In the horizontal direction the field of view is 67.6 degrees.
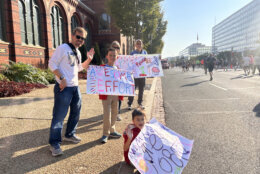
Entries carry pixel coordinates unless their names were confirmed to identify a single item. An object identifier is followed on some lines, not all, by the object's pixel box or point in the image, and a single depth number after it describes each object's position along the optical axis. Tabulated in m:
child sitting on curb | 2.62
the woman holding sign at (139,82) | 5.79
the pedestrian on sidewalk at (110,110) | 3.48
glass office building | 98.30
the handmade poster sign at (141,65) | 5.75
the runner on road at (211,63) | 14.66
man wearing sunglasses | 2.94
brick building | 12.11
